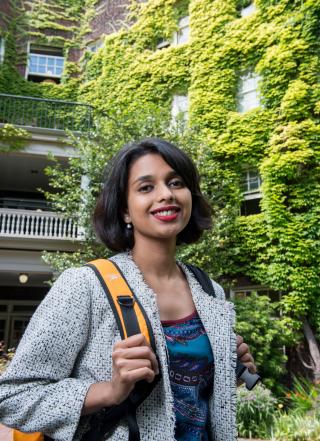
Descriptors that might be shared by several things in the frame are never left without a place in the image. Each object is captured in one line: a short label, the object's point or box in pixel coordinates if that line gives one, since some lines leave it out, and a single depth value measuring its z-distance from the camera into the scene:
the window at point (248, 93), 12.62
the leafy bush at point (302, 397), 7.75
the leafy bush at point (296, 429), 5.72
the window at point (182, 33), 14.59
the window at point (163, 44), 15.07
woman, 1.18
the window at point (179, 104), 14.02
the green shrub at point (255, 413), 6.41
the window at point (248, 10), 12.84
